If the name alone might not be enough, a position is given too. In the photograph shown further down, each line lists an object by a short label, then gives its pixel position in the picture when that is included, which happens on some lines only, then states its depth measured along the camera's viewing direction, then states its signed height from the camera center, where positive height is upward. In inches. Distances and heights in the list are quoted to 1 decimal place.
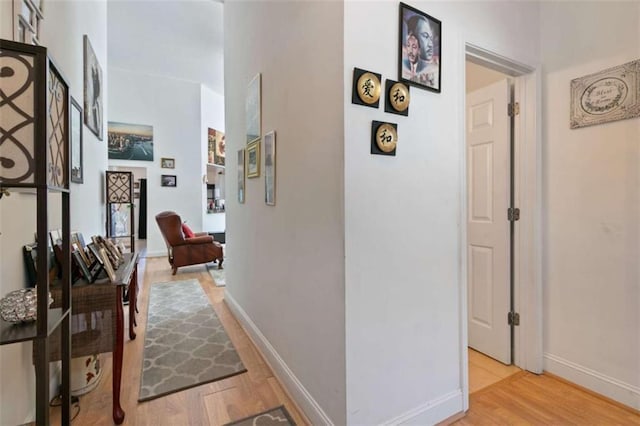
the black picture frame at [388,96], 55.4 +21.0
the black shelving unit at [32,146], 30.6 +6.8
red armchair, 192.5 -22.6
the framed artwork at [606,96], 67.7 +26.8
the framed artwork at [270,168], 82.0 +11.8
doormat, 63.1 -43.9
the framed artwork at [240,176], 110.7 +13.1
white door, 87.0 -3.0
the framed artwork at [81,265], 64.0 -11.4
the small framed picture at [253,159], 94.5 +16.8
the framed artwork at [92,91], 104.9 +46.2
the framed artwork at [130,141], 248.7 +58.4
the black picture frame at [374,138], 53.9 +12.9
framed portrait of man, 57.0 +31.4
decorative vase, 71.1 -39.3
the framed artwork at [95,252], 69.3 -9.5
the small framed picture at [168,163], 266.2 +42.5
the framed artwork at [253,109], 92.4 +32.5
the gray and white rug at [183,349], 78.9 -43.1
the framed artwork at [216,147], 298.5 +64.9
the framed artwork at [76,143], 86.0 +20.2
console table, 60.8 -22.5
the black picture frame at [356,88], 52.1 +21.0
